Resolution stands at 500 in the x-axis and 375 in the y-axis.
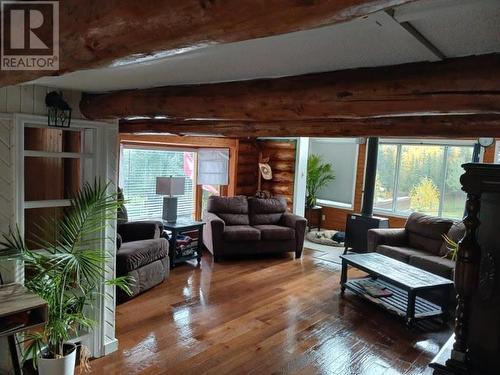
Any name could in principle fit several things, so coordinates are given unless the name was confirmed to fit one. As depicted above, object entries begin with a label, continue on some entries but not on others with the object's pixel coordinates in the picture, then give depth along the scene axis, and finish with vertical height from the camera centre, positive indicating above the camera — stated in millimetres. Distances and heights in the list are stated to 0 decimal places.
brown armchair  4074 -1102
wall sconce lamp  2611 +291
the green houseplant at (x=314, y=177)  8070 -238
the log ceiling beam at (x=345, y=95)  1357 +322
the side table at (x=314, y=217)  8383 -1141
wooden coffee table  3723 -1142
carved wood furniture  1993 -548
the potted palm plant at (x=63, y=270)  2477 -787
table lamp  5234 -463
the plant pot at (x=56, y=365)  2492 -1405
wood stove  6156 -789
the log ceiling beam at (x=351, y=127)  2541 +317
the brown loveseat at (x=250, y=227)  5672 -1013
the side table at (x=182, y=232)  5199 -1092
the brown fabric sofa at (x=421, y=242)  4535 -983
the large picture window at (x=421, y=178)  7016 -135
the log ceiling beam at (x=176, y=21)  673 +268
